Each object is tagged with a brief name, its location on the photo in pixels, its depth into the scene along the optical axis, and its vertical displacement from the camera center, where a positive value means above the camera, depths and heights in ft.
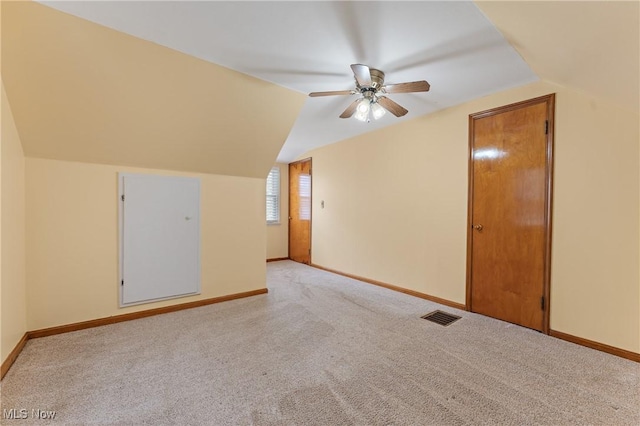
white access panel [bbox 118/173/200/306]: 9.03 -1.03
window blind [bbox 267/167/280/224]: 19.33 +0.89
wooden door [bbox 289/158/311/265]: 18.12 -0.13
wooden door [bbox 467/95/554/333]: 8.21 -0.03
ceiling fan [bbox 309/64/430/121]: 6.64 +3.14
